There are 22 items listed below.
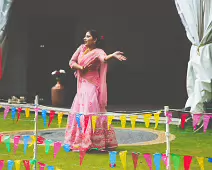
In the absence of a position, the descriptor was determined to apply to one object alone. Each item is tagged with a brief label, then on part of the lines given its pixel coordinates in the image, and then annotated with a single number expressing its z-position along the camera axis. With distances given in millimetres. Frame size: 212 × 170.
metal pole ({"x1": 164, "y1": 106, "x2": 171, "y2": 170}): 5772
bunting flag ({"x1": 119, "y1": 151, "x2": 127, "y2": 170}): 5671
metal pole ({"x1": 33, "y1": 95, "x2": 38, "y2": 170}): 6298
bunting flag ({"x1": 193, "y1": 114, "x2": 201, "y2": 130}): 7342
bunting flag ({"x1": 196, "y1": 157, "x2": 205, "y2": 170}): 5320
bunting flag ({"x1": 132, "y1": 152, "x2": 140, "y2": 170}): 5700
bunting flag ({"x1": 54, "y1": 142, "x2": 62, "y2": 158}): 6175
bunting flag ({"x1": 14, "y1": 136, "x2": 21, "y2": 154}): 6525
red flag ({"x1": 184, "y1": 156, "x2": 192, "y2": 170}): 5386
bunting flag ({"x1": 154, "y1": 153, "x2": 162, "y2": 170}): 5574
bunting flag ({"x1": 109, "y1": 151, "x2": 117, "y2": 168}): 5864
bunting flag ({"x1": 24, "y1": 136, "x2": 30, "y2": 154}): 6368
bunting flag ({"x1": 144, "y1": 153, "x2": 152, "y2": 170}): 5569
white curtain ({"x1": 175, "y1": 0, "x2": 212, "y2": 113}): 12288
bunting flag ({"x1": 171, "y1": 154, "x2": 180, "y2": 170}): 5402
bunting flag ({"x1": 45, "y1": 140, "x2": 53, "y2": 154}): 6241
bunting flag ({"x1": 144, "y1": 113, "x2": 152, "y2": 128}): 6546
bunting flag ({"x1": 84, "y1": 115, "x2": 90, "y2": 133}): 8055
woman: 9247
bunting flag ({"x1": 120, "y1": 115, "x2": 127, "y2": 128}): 7126
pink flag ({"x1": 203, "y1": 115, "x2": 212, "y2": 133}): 6797
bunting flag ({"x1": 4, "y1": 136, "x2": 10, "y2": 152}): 6698
